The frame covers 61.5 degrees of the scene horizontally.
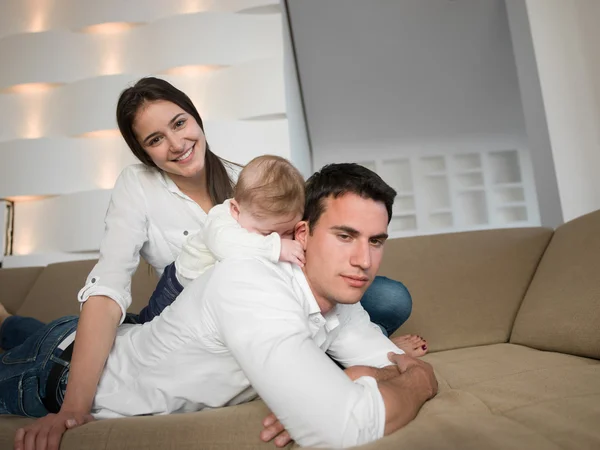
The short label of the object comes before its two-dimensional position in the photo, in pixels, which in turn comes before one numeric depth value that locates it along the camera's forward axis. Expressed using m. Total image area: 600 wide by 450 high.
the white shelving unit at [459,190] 5.65
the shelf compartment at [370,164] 5.60
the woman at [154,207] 1.08
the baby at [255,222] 1.00
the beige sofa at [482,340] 0.76
